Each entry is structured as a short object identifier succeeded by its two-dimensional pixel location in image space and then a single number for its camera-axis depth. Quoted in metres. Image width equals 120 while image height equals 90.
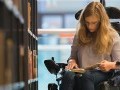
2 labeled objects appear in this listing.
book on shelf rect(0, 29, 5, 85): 1.89
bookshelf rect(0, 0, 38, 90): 1.95
